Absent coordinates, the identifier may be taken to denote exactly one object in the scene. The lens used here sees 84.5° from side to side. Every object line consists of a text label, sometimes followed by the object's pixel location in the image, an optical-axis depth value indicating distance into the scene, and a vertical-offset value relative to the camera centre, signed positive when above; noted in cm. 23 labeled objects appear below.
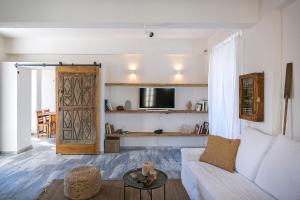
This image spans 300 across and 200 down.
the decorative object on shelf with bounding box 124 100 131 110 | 429 -16
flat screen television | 421 +2
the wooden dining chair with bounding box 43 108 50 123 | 548 -58
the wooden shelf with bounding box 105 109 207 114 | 414 -30
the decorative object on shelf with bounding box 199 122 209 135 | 421 -78
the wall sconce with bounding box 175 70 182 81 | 437 +64
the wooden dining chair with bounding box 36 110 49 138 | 527 -85
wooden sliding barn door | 396 -25
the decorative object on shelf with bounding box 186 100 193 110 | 433 -16
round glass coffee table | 169 -88
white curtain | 292 +21
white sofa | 146 -80
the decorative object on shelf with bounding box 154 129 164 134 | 423 -82
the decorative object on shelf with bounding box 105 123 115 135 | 416 -76
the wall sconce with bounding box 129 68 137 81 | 434 +68
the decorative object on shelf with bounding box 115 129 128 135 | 419 -85
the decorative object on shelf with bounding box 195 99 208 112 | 420 -18
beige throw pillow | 213 -72
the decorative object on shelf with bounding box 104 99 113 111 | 418 -16
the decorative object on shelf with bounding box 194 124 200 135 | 423 -77
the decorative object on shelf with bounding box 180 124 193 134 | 427 -78
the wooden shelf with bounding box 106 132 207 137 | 412 -90
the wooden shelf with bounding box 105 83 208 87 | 412 +37
